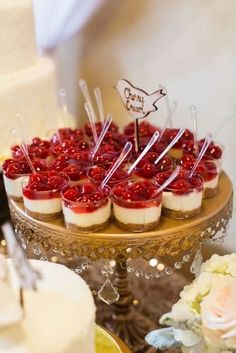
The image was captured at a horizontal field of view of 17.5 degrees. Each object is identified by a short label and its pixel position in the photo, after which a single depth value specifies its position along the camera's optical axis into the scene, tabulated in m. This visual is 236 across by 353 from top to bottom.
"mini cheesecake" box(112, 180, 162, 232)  0.86
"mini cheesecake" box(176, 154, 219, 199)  0.93
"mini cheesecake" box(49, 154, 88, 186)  0.94
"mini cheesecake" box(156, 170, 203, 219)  0.88
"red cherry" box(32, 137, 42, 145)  1.04
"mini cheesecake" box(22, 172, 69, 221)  0.89
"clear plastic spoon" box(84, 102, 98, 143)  1.01
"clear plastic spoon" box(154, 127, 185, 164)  0.95
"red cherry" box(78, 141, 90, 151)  1.02
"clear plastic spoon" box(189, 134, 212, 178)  0.92
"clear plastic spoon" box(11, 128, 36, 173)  0.95
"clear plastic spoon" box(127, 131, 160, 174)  0.93
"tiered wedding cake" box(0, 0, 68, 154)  1.09
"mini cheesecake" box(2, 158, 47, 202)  0.94
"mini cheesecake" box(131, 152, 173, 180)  0.94
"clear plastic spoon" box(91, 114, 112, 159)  0.98
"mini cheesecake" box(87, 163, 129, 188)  0.91
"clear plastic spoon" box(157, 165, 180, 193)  0.88
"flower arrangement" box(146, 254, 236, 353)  0.71
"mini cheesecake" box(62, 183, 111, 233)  0.86
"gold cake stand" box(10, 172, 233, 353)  0.85
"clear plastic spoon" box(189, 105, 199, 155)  0.98
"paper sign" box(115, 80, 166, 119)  0.94
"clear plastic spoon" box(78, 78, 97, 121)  1.05
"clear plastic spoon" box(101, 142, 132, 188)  0.90
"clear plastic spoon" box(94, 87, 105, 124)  1.05
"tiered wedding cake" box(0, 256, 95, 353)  0.65
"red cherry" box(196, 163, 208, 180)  0.92
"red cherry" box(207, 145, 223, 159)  0.99
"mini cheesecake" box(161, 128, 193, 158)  1.02
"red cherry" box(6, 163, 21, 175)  0.95
